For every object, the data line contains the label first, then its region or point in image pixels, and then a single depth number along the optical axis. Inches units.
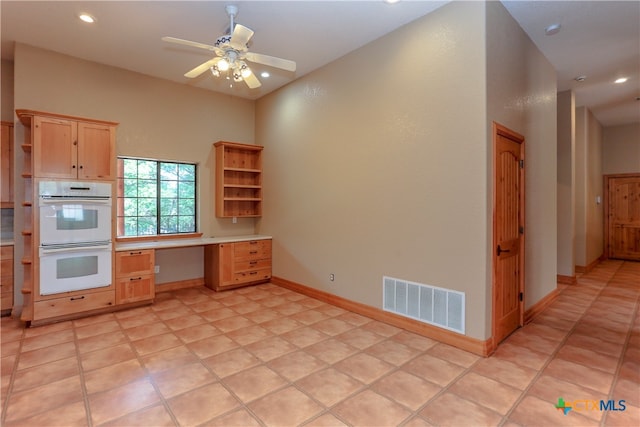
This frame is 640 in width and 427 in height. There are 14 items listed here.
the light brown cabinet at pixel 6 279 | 153.8
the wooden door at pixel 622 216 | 298.4
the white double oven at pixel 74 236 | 142.6
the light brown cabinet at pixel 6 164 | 157.0
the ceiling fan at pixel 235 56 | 111.5
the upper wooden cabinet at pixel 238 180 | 216.5
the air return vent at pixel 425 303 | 123.0
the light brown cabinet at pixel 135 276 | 163.0
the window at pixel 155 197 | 193.3
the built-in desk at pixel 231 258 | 197.5
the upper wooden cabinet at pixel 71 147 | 142.3
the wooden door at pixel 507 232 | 120.9
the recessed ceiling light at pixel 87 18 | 132.4
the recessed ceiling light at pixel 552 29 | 139.6
